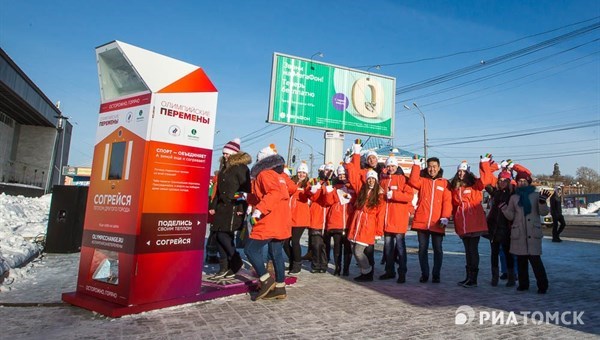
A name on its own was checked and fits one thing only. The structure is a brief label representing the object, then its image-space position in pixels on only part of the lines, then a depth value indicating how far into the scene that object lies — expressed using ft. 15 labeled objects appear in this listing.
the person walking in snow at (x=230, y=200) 17.78
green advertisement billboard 54.69
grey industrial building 69.77
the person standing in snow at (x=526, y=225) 18.08
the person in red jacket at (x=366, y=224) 19.88
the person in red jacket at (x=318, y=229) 22.45
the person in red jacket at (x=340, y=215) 21.56
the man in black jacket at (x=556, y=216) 41.96
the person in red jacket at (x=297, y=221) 22.13
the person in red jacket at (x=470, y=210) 19.51
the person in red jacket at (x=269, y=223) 15.58
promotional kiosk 13.28
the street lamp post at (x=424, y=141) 108.68
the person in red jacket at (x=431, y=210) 20.15
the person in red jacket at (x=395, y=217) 20.21
